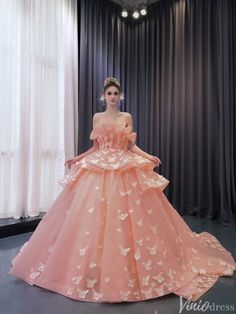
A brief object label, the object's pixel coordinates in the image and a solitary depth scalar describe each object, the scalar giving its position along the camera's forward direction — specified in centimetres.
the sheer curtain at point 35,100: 296
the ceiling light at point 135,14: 406
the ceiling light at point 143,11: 395
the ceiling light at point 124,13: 404
